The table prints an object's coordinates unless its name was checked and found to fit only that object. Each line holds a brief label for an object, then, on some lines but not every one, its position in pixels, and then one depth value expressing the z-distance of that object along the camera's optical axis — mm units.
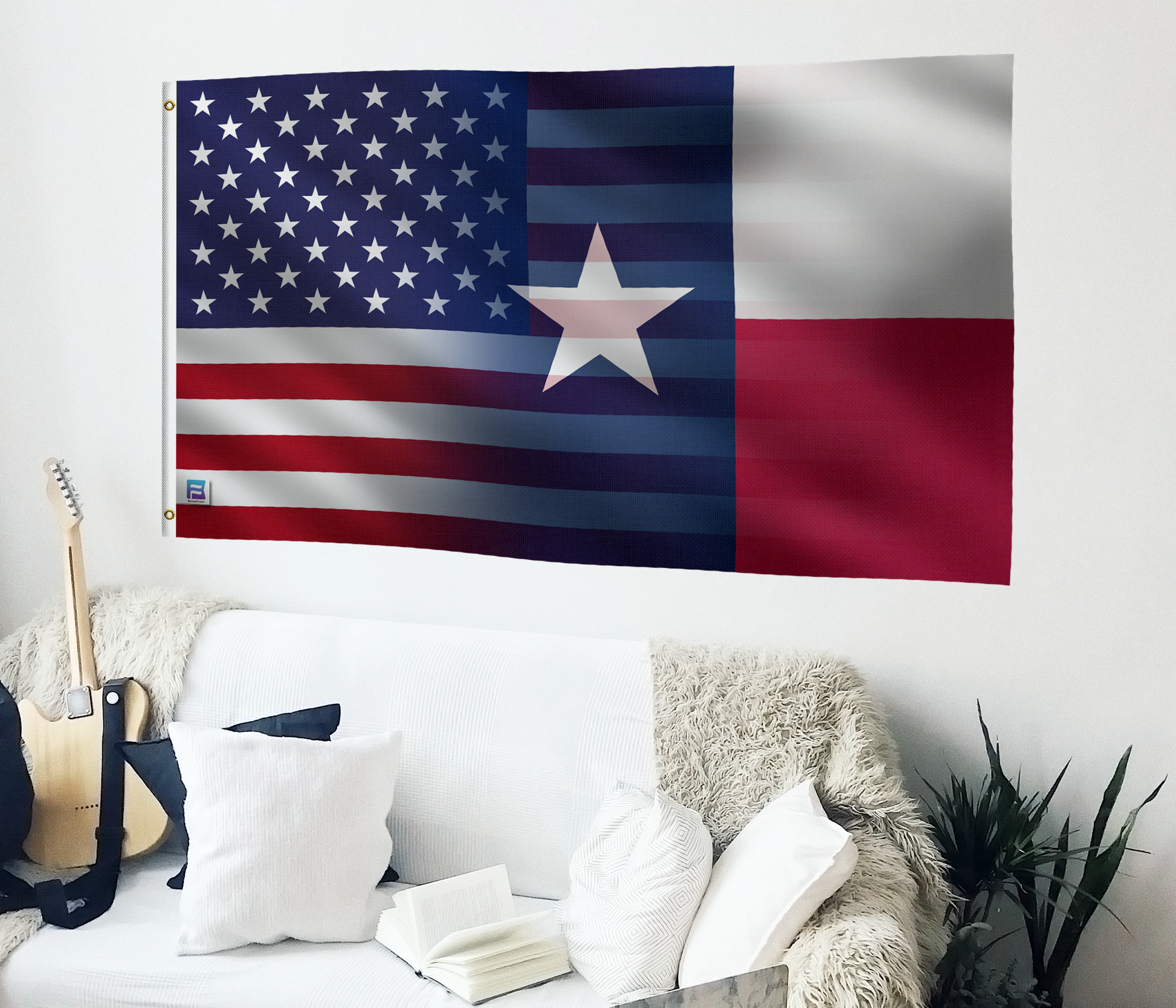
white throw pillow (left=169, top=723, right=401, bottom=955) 1721
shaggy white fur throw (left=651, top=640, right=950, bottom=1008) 1628
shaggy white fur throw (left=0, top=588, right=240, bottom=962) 2152
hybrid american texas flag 1993
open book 1616
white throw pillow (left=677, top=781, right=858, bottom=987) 1491
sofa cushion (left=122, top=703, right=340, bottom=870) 1943
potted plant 1775
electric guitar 2010
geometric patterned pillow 1577
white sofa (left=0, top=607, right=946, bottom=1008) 1637
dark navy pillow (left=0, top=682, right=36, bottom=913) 1947
